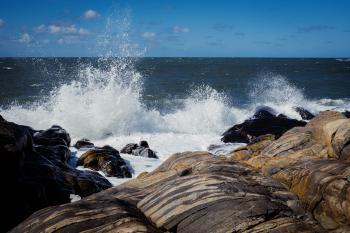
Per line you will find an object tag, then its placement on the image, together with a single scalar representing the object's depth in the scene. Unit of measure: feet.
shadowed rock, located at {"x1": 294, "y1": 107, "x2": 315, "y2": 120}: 78.89
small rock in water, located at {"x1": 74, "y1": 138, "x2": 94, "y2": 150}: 48.04
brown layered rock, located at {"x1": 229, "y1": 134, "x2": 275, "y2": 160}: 28.14
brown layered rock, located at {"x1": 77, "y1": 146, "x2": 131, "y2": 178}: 36.81
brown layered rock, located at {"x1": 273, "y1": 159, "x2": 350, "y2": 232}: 15.17
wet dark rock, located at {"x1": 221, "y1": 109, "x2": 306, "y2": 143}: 56.75
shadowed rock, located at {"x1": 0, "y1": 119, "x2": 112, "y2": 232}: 22.40
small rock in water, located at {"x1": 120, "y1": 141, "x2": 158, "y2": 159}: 46.32
